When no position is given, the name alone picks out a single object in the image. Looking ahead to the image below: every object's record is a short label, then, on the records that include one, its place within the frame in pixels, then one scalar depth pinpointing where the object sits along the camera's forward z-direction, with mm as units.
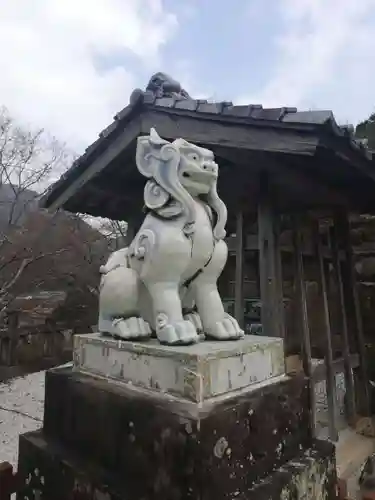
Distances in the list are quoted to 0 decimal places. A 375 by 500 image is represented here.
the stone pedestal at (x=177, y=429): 1096
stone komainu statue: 1396
